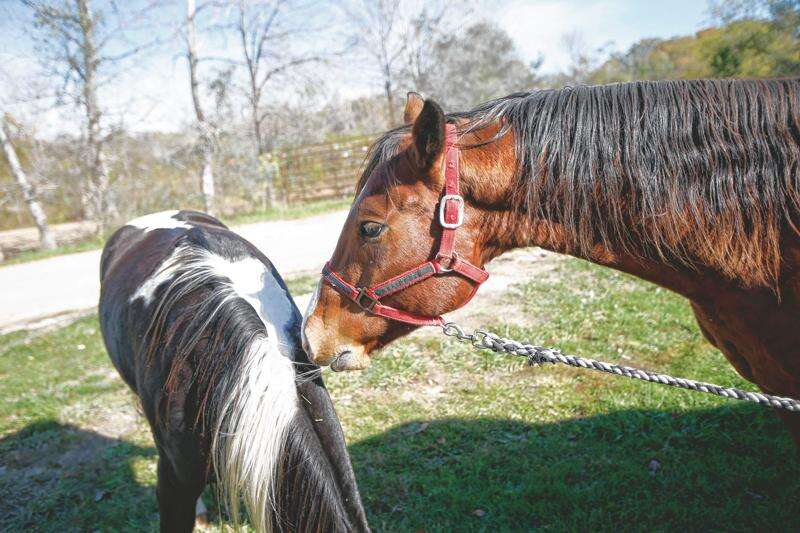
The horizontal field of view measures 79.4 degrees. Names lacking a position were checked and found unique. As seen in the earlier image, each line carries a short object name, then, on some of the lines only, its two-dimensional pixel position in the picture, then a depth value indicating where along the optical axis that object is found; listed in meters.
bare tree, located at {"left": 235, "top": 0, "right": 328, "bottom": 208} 16.90
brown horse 1.49
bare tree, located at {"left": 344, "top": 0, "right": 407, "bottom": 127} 21.95
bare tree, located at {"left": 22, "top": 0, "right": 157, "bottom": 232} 12.60
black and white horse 1.58
